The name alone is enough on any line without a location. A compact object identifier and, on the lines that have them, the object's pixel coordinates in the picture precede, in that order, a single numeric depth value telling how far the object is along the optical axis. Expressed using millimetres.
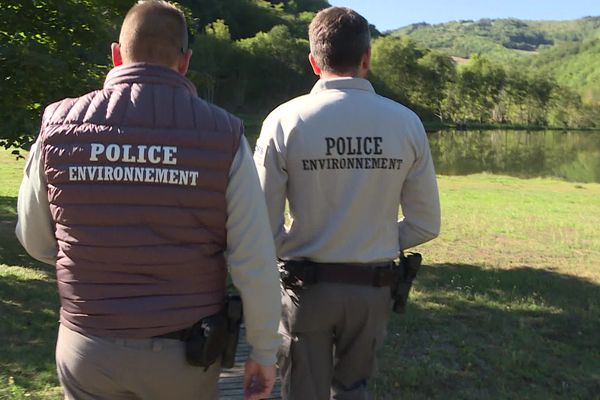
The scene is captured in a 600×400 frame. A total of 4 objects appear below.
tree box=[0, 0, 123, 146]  6816
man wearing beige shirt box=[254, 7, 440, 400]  2504
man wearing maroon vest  1775
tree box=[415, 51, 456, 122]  101000
